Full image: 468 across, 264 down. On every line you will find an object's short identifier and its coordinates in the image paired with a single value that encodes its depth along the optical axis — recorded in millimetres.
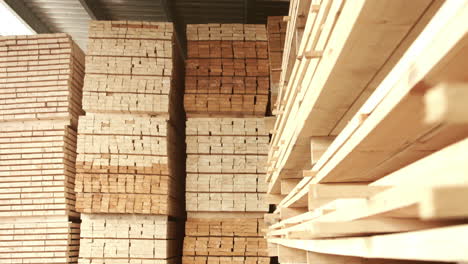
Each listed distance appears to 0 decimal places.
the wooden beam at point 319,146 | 3350
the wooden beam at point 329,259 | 2582
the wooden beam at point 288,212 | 5135
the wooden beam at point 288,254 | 4879
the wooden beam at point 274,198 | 6805
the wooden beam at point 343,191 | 1597
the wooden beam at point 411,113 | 938
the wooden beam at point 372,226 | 1498
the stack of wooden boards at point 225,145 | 7141
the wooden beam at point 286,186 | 5430
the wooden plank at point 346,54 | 1562
